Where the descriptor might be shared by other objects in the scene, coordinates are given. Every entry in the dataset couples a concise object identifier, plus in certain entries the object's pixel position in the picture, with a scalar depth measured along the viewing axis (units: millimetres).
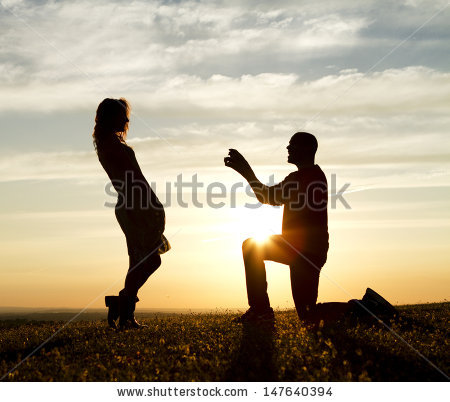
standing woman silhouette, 10156
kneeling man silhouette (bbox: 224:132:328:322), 9906
